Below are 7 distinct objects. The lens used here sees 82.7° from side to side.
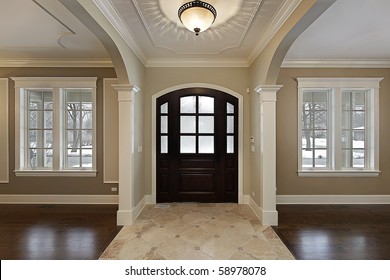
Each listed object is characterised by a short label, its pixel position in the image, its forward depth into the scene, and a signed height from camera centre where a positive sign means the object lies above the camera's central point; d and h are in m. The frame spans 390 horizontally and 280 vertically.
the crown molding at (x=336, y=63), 4.50 +1.56
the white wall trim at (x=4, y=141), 4.59 -0.03
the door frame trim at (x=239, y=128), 4.59 +0.23
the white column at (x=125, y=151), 3.60 -0.19
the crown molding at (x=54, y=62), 4.48 +1.58
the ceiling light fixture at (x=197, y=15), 2.46 +1.40
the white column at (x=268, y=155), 3.58 -0.26
